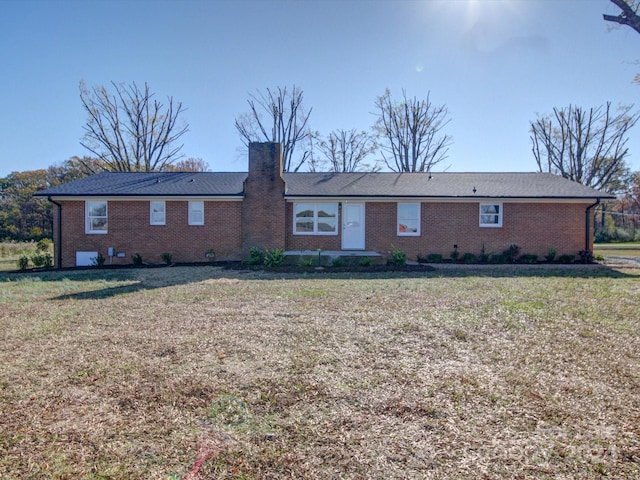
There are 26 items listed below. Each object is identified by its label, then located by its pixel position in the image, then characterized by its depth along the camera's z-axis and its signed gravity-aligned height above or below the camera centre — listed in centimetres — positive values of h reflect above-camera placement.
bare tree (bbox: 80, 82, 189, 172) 3266 +927
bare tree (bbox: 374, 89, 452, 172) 3597 +1071
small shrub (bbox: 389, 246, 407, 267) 1413 -56
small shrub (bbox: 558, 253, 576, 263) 1538 -56
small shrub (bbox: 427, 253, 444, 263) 1535 -60
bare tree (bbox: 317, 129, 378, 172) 3822 +934
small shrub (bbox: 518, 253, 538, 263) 1528 -57
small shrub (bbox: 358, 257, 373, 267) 1378 -70
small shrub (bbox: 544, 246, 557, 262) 1543 -44
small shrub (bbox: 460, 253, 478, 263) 1530 -58
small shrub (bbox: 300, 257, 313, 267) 1385 -72
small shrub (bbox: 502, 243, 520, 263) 1548 -38
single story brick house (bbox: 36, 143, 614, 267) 1532 +96
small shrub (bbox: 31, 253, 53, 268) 1515 -80
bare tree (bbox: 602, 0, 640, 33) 1074 +648
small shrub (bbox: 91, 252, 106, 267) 1511 -78
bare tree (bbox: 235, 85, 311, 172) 3666 +1168
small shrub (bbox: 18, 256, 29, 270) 1421 -86
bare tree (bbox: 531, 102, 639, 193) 3666 +944
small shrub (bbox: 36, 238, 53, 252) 1889 -29
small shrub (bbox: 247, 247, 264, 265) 1440 -57
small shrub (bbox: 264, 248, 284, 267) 1419 -60
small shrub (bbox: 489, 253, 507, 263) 1544 -58
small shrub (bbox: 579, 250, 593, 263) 1532 -47
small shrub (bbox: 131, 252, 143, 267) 1499 -75
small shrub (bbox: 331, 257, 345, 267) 1378 -71
